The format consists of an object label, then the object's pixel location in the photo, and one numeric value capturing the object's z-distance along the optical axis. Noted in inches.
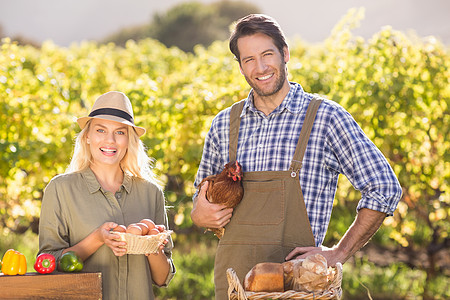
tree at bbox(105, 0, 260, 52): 2075.5
